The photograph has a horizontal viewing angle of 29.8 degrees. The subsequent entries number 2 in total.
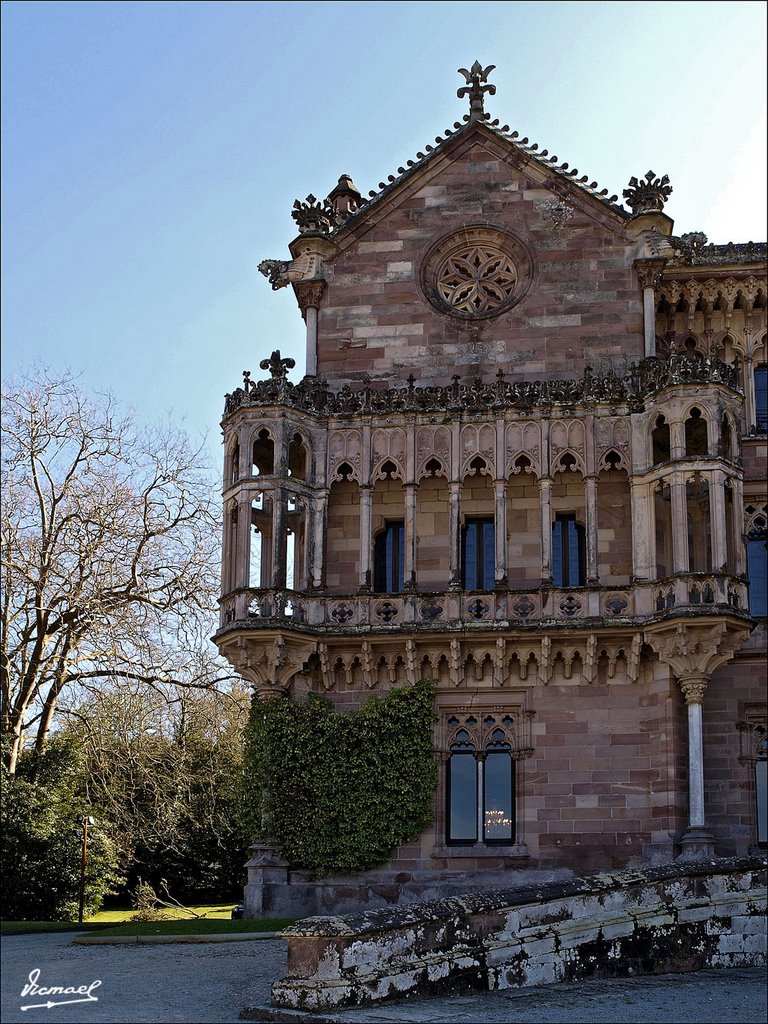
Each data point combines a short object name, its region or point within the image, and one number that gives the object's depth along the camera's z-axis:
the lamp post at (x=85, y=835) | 35.25
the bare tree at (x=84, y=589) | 36.38
